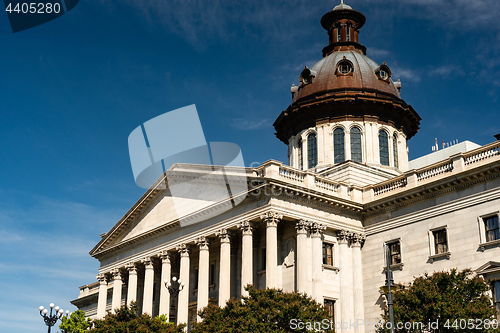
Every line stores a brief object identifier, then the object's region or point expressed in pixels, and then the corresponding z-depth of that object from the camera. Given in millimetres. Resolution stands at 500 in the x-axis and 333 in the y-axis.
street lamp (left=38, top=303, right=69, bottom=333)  34281
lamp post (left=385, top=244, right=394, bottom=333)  21719
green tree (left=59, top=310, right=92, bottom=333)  45844
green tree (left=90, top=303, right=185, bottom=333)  31203
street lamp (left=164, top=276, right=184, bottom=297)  29297
